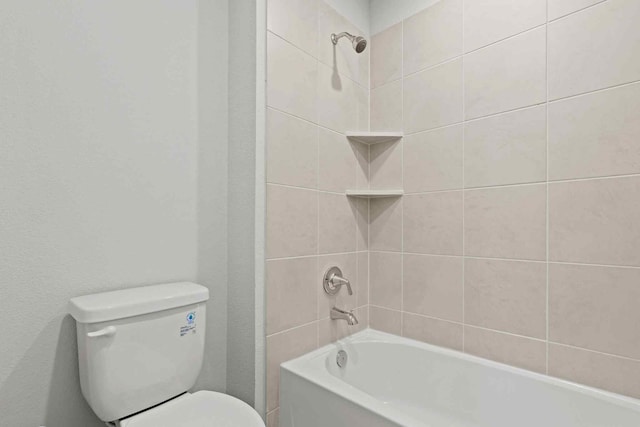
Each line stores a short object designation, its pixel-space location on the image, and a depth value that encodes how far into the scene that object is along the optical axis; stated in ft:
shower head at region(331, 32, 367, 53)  5.41
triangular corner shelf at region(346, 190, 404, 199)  5.94
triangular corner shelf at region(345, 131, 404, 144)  5.96
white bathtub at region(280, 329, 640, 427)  3.94
